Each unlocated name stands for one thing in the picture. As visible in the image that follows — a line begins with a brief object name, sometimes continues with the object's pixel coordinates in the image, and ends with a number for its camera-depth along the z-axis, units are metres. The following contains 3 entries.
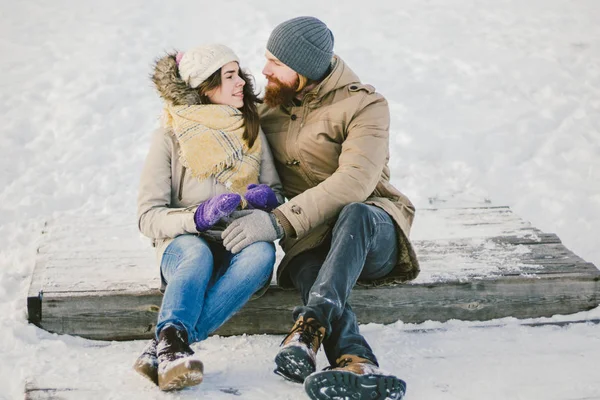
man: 6.52
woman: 6.96
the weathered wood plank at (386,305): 7.56
